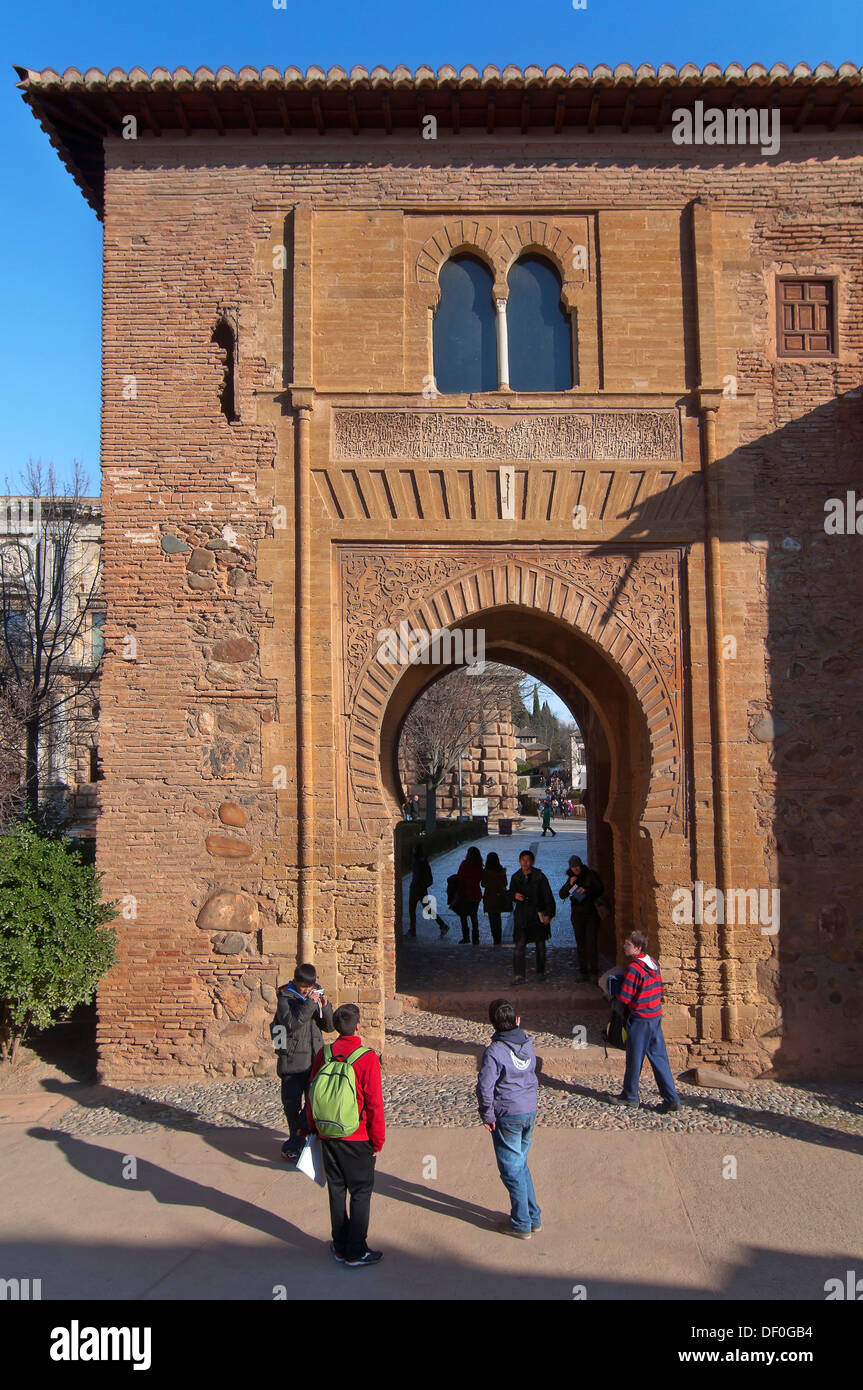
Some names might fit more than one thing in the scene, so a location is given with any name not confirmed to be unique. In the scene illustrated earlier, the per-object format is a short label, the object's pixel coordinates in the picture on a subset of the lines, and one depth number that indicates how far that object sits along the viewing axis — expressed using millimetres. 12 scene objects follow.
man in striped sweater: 6852
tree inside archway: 30141
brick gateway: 8008
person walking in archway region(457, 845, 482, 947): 12672
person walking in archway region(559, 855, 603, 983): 9781
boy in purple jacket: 4812
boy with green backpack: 4574
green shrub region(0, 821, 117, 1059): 7418
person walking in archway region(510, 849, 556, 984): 9898
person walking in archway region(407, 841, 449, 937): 13859
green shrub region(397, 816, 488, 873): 20578
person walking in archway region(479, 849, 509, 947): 12484
